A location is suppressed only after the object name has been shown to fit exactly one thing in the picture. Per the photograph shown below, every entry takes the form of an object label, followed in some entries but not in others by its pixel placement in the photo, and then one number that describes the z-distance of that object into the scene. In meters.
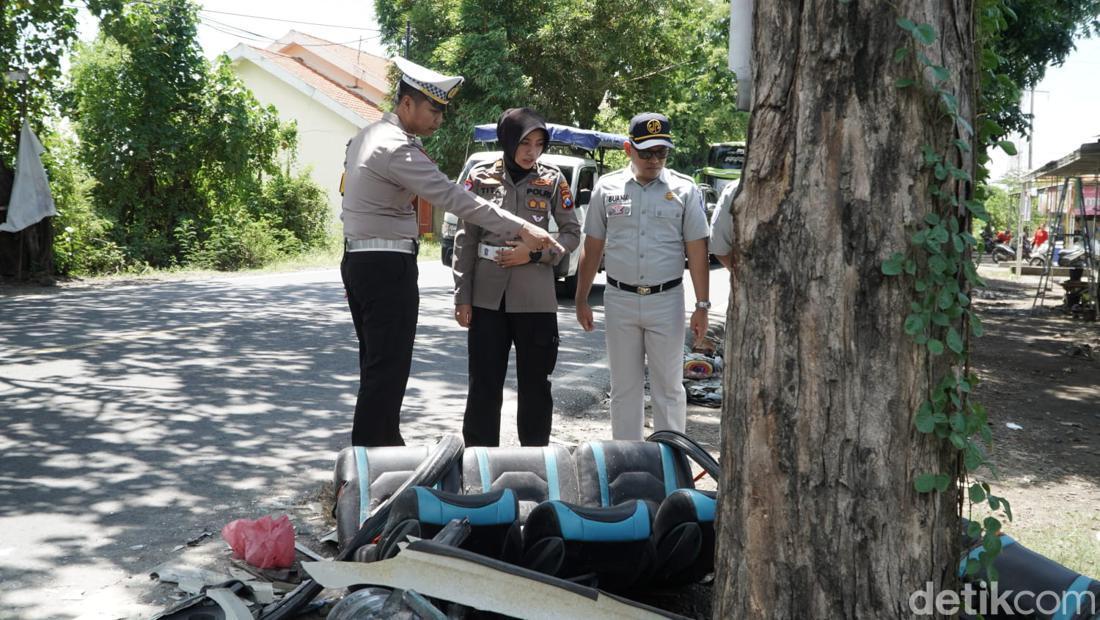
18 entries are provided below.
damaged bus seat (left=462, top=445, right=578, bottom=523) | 4.03
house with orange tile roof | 32.41
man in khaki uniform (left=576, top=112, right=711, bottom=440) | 5.28
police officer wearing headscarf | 5.05
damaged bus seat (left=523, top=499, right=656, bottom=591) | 3.25
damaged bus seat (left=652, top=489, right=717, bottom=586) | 3.41
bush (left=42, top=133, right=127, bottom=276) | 16.38
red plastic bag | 3.88
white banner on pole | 14.70
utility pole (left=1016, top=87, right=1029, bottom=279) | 26.46
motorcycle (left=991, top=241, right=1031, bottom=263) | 35.31
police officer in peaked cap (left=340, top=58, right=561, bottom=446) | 4.65
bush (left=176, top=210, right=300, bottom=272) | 19.58
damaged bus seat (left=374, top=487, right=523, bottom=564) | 3.30
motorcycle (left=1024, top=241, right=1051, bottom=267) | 29.89
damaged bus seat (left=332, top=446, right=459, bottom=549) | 3.87
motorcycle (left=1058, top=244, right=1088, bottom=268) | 20.27
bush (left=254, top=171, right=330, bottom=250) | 23.45
